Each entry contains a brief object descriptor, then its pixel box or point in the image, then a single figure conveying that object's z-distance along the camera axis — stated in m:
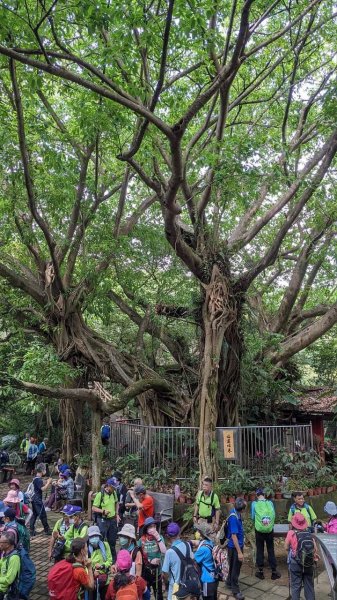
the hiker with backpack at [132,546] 4.52
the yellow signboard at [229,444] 8.35
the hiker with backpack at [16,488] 6.37
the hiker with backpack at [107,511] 6.46
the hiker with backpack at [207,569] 4.59
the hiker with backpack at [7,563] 4.10
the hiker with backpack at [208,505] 6.23
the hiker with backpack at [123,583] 3.68
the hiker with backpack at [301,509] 5.64
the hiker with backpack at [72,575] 3.99
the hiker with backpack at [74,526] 4.82
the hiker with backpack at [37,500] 8.05
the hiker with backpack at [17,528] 4.93
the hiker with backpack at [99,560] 4.57
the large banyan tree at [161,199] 6.23
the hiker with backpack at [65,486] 8.69
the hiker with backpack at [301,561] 4.95
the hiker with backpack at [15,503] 6.15
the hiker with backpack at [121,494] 7.49
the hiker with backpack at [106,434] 12.56
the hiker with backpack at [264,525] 6.17
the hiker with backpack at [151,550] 4.78
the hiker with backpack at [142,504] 6.63
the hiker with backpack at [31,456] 13.27
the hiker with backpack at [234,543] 5.65
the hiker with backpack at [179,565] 4.09
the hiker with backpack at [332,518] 5.50
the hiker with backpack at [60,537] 4.84
